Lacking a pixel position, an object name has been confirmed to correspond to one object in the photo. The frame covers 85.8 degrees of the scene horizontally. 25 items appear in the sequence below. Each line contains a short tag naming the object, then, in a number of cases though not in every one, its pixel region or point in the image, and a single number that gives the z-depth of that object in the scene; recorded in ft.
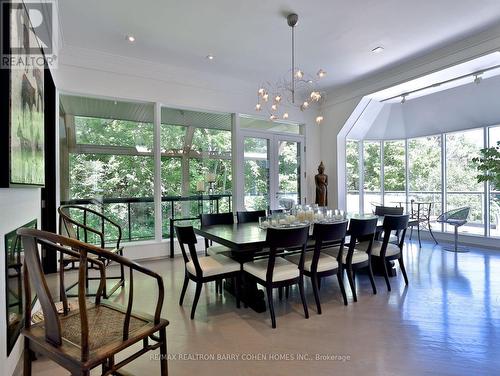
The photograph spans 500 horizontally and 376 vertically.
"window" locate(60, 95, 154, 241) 13.56
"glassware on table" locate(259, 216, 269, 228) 10.29
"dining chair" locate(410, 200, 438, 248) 19.44
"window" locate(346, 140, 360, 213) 22.22
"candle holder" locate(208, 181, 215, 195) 17.03
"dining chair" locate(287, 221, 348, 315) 8.68
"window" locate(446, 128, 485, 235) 17.75
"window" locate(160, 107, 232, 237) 15.74
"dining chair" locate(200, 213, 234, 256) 11.20
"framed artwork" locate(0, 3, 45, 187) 5.05
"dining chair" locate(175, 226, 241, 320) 8.34
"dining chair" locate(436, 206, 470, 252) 15.96
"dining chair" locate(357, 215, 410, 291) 10.21
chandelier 16.91
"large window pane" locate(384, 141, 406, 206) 21.75
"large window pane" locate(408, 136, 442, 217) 19.86
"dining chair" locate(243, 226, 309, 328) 7.80
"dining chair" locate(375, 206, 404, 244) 13.46
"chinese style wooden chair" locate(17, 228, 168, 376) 3.94
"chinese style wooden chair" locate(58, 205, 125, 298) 10.13
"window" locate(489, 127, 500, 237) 16.80
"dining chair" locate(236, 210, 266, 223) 12.65
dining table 8.02
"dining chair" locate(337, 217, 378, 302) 9.41
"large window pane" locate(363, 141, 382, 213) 22.57
